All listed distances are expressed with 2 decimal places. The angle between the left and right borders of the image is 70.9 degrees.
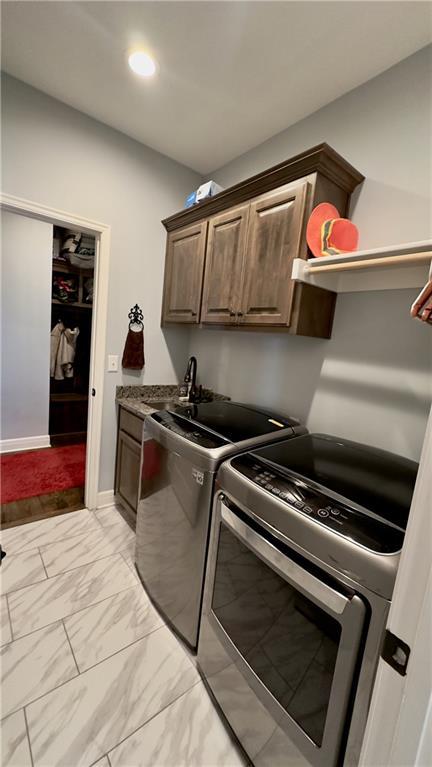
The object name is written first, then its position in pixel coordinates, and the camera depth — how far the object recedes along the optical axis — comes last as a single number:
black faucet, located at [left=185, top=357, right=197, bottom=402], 2.46
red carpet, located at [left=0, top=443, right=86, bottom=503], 2.60
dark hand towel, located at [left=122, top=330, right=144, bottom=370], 2.33
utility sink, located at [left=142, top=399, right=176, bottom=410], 2.19
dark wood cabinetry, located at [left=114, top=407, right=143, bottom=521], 2.09
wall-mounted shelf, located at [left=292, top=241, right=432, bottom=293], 1.07
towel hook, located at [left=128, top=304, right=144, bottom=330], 2.35
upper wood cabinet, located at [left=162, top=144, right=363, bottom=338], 1.44
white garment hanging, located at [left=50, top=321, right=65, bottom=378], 3.85
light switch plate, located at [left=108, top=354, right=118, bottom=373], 2.30
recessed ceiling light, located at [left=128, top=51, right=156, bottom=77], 1.46
